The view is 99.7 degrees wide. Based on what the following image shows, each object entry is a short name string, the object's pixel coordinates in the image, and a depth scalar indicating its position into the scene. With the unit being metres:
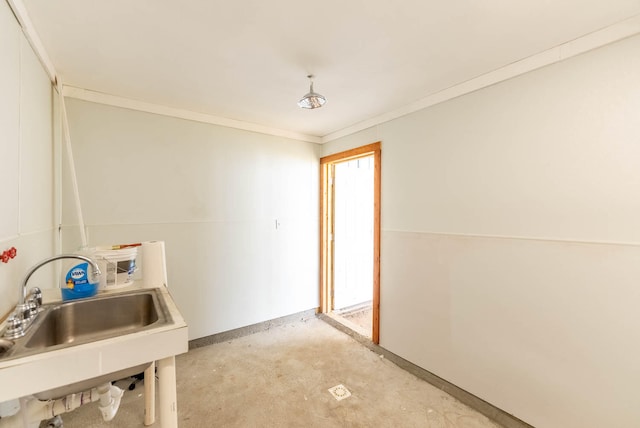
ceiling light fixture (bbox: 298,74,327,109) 1.90
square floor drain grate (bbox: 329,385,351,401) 2.01
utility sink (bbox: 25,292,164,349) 1.24
